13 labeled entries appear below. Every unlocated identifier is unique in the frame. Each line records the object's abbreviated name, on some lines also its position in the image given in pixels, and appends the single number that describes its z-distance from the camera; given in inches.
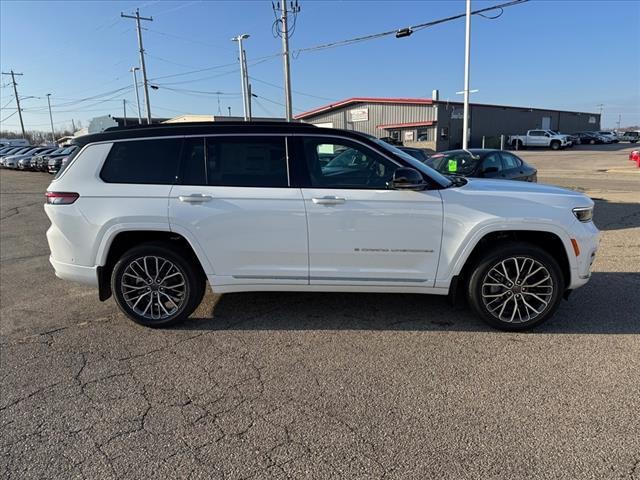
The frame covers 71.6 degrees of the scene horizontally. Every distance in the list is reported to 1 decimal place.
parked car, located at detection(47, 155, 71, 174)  1030.5
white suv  157.5
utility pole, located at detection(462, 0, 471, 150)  856.9
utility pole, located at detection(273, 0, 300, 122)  877.2
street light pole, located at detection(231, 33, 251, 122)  1269.7
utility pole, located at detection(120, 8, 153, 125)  1622.8
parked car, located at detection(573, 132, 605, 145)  2177.7
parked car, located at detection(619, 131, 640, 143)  2598.4
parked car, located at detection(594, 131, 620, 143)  2213.3
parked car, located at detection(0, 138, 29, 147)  2923.2
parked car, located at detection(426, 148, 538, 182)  370.6
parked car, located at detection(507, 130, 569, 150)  1815.5
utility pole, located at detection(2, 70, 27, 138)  3164.4
